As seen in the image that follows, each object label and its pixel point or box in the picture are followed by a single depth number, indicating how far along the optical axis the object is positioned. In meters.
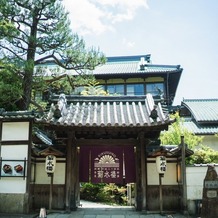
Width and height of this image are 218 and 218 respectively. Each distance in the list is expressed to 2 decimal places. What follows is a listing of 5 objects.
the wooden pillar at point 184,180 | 11.43
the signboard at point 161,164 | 11.66
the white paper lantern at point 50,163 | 11.75
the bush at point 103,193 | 19.77
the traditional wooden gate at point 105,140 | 11.56
